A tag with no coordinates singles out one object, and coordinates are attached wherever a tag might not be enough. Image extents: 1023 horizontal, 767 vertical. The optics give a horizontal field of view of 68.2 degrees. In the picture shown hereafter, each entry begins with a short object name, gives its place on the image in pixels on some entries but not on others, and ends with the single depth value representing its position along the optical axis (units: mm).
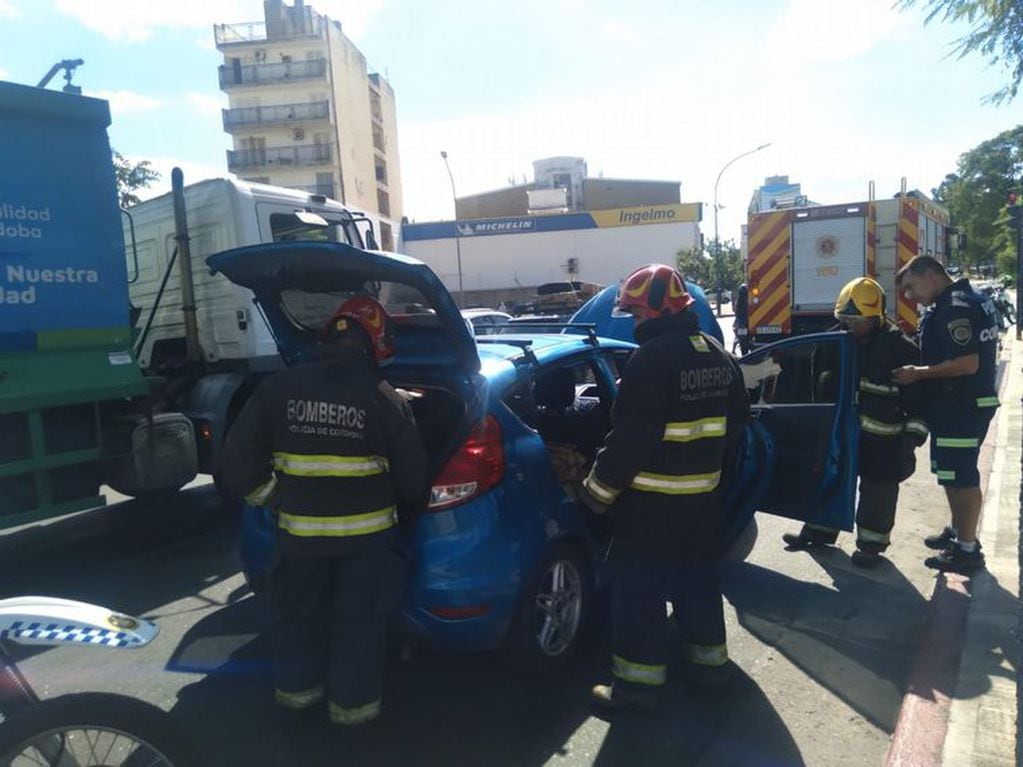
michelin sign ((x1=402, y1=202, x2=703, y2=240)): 50688
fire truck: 11477
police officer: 4254
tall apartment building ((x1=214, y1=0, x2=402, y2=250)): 50219
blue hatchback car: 2936
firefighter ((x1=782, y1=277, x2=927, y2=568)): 4430
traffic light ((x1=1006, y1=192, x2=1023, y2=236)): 10200
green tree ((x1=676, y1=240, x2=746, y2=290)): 45938
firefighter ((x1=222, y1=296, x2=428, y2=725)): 2730
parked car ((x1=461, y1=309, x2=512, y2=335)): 12987
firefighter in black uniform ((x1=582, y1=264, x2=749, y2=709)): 2934
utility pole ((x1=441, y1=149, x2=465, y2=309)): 47484
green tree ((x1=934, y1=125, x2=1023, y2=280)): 50312
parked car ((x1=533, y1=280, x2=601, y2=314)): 29078
